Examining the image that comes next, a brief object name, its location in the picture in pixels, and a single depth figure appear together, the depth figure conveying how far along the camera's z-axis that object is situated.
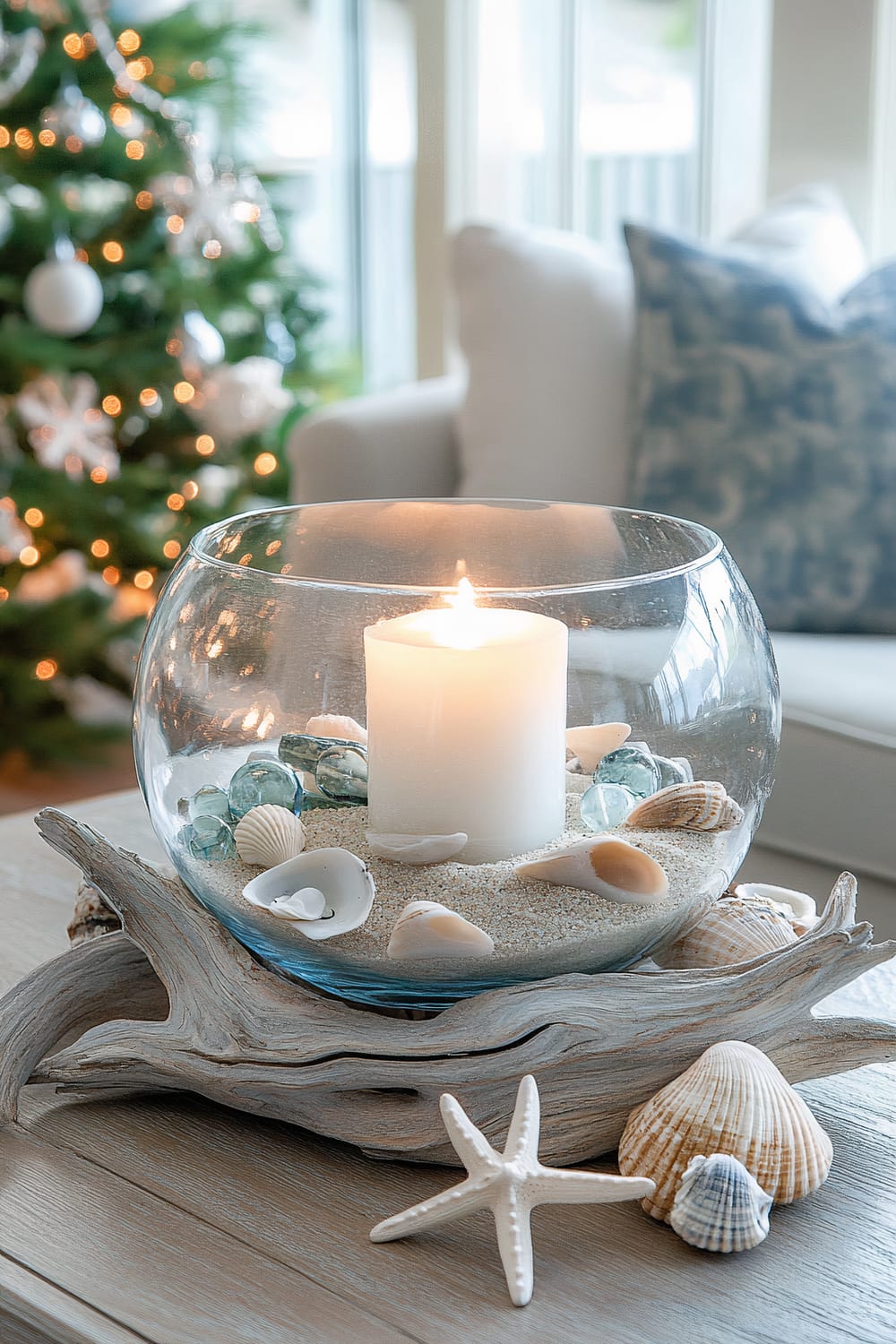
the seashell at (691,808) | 1.04
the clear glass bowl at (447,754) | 1.02
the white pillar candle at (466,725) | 1.02
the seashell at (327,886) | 1.02
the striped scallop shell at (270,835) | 1.04
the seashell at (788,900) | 1.15
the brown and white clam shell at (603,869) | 1.02
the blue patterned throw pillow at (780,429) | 1.95
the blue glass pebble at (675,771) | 1.05
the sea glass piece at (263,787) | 1.06
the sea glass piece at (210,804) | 1.06
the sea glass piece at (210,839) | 1.06
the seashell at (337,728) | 1.06
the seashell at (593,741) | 1.05
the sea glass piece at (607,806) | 1.04
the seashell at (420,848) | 1.02
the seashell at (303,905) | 1.02
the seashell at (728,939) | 1.08
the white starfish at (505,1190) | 0.97
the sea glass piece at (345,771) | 1.06
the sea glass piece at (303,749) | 1.06
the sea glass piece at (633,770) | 1.04
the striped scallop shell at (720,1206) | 0.97
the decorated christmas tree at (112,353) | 3.17
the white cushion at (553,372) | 2.31
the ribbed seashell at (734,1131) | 0.99
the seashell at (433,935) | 1.00
